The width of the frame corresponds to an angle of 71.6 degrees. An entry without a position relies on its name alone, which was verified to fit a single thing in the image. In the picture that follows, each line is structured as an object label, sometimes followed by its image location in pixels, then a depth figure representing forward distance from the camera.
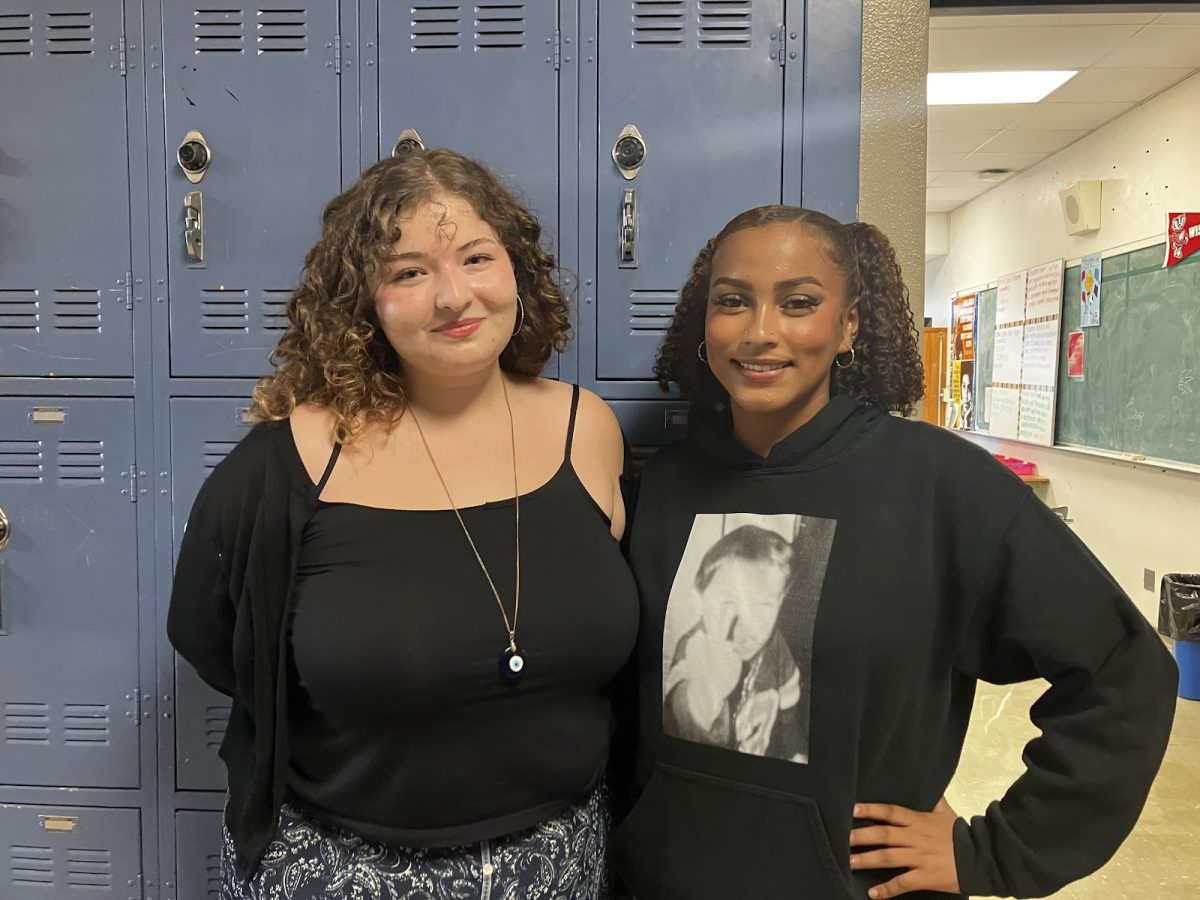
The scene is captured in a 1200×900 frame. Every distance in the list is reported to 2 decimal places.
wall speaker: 4.64
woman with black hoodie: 1.04
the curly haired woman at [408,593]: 1.12
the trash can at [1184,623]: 3.64
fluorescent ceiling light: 4.12
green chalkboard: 3.93
